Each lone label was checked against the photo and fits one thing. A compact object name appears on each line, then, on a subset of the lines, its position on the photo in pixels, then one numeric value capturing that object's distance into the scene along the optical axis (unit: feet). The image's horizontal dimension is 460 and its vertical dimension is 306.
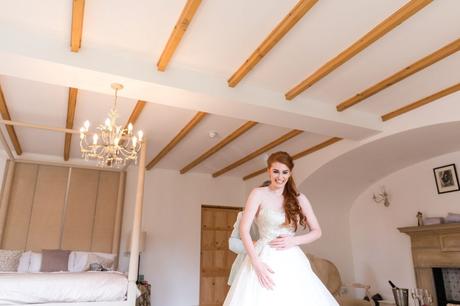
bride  4.84
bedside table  16.46
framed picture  15.52
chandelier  10.15
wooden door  21.54
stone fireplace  15.23
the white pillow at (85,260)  14.96
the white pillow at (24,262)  14.29
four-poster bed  10.73
